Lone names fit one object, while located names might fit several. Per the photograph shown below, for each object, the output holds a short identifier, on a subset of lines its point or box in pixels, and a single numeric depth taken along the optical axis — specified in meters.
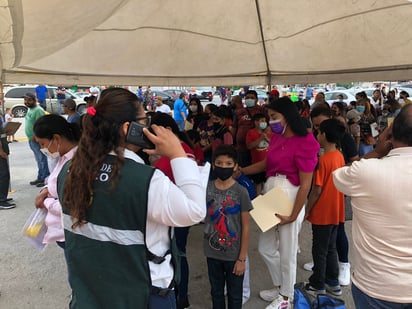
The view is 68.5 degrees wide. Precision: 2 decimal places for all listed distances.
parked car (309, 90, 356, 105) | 15.73
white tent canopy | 2.77
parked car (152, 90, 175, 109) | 21.03
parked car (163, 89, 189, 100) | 22.21
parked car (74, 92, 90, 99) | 20.59
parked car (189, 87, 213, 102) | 25.16
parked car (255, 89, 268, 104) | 21.73
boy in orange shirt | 2.63
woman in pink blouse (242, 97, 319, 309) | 2.37
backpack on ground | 1.91
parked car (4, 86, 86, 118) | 18.17
